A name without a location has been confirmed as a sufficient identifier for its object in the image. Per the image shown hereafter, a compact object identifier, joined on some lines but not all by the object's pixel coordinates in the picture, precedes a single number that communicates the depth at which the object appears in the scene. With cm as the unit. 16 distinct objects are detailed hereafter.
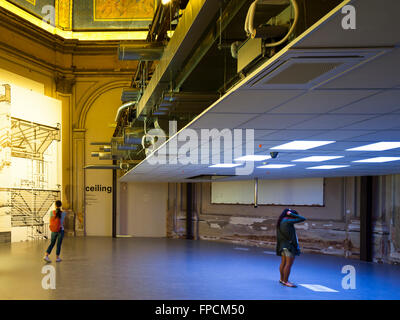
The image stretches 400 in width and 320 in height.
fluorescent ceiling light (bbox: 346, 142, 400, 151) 492
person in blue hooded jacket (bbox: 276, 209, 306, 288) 637
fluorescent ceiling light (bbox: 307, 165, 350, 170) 775
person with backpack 863
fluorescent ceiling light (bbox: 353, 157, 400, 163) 629
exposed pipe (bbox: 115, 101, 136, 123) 675
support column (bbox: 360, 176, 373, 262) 956
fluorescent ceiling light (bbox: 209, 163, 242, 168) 797
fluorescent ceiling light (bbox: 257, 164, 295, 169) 780
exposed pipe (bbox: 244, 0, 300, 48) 209
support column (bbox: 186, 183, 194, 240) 1486
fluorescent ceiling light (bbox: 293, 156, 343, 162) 639
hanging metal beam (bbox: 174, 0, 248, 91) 299
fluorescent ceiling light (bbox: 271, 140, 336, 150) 496
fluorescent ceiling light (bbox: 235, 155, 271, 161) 649
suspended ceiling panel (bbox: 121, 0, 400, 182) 179
